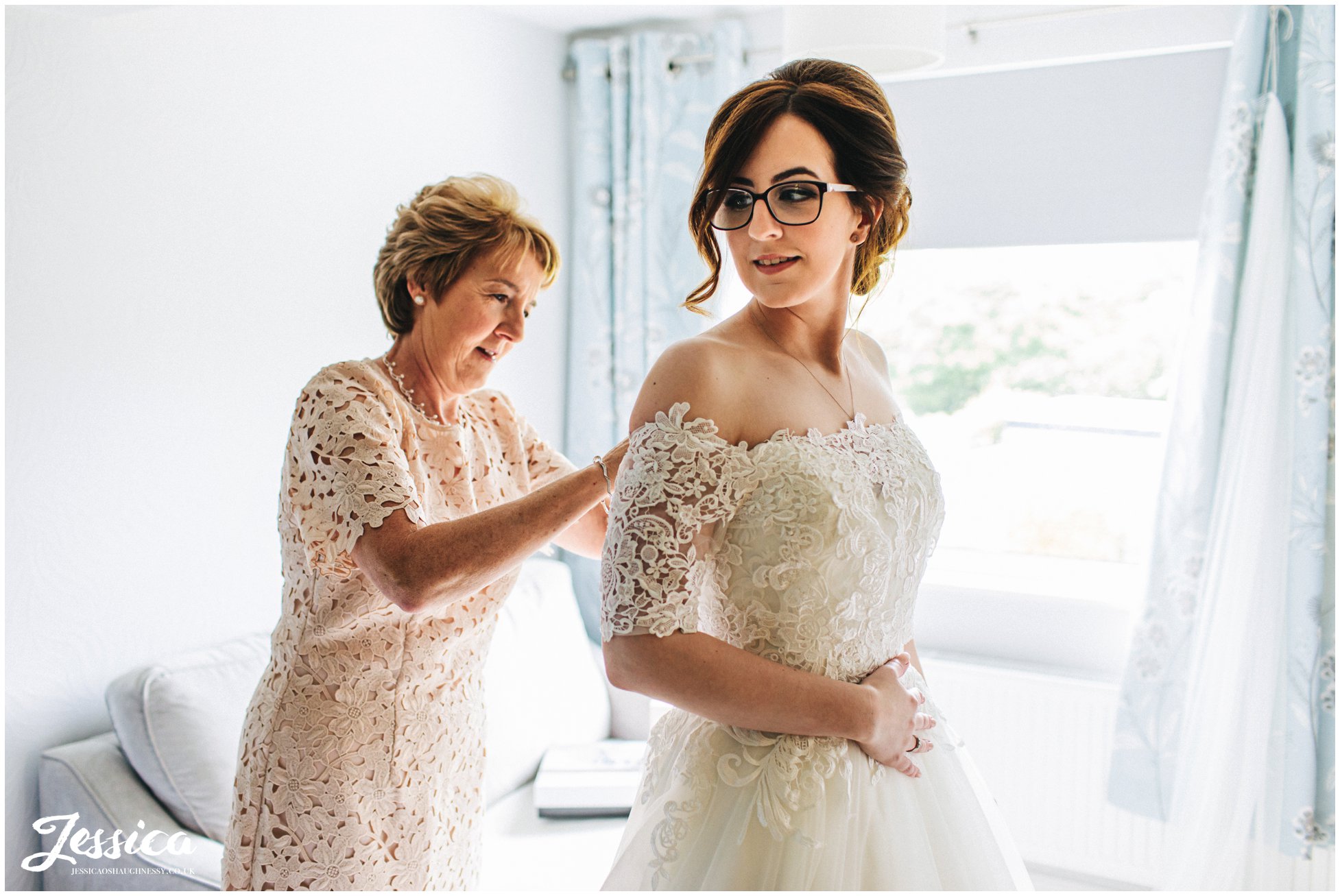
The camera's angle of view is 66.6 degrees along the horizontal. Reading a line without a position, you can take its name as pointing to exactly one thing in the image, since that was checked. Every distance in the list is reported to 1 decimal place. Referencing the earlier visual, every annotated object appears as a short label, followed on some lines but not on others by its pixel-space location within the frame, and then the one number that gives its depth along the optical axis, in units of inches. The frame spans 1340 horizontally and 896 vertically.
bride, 40.2
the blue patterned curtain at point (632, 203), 132.6
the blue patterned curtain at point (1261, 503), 99.7
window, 123.6
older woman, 51.5
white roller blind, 112.6
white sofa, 77.7
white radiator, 111.6
